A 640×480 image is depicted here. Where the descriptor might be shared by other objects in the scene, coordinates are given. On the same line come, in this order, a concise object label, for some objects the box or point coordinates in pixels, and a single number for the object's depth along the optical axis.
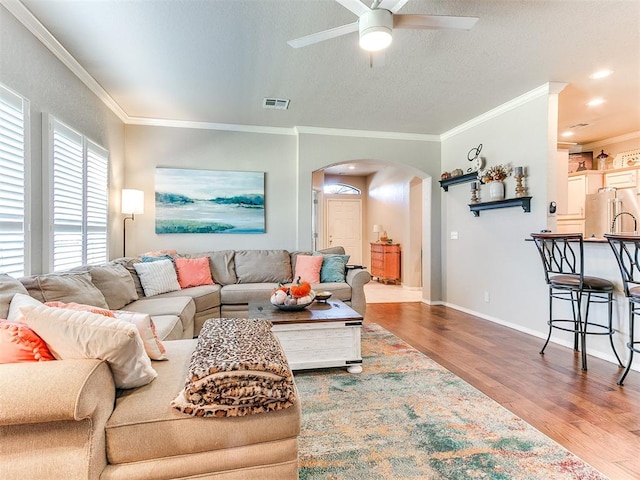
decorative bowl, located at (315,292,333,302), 3.21
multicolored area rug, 1.59
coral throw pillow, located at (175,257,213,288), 4.06
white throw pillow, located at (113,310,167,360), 1.58
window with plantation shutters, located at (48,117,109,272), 2.84
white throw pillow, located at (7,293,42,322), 1.50
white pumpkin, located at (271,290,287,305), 2.86
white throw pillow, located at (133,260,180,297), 3.57
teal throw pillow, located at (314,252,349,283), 4.30
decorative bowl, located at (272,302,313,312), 2.86
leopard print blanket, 1.21
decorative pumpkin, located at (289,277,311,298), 2.87
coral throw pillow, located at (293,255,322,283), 4.34
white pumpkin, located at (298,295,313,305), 2.86
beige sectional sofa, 1.03
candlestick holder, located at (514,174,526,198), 3.87
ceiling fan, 2.06
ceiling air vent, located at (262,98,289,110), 4.01
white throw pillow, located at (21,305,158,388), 1.19
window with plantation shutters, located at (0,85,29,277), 2.23
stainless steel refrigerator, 4.81
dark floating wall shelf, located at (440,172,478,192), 4.68
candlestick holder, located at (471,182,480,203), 4.62
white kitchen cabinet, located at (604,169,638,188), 5.16
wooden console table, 7.57
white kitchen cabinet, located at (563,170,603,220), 5.52
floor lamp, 4.29
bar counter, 2.93
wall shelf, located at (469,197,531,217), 3.83
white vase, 4.16
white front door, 8.94
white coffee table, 2.68
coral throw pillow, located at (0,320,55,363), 1.15
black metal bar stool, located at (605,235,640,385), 2.38
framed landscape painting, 4.77
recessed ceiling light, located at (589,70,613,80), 3.31
